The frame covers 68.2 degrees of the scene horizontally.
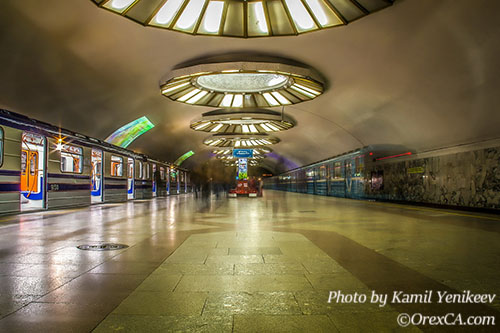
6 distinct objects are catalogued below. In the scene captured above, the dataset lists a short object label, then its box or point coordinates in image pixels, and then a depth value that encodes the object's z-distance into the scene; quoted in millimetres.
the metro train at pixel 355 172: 23609
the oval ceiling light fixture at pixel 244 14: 8828
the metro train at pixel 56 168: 12992
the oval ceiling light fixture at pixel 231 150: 44356
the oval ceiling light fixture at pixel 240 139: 32344
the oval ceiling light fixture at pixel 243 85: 12562
